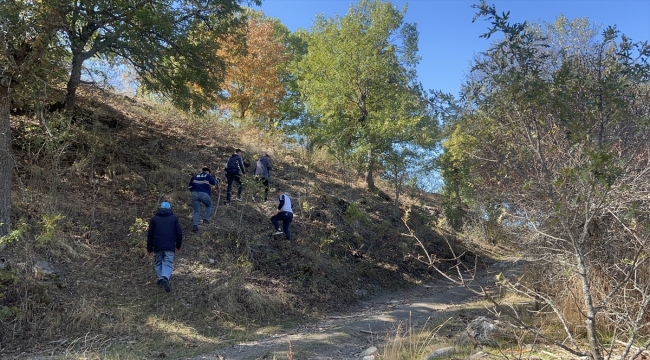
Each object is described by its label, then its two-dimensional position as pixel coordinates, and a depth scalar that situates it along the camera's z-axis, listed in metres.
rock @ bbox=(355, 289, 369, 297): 11.20
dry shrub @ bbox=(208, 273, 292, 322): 7.97
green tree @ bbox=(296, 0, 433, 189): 16.92
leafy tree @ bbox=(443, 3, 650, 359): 3.10
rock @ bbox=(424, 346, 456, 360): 5.27
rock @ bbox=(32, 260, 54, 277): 6.96
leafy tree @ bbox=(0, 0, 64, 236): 7.63
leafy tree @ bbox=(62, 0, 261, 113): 9.23
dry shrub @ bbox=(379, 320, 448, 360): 5.20
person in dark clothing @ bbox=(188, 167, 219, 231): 10.11
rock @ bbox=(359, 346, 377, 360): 5.65
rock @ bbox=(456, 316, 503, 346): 5.65
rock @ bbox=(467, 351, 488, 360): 4.97
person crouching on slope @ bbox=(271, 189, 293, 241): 10.97
